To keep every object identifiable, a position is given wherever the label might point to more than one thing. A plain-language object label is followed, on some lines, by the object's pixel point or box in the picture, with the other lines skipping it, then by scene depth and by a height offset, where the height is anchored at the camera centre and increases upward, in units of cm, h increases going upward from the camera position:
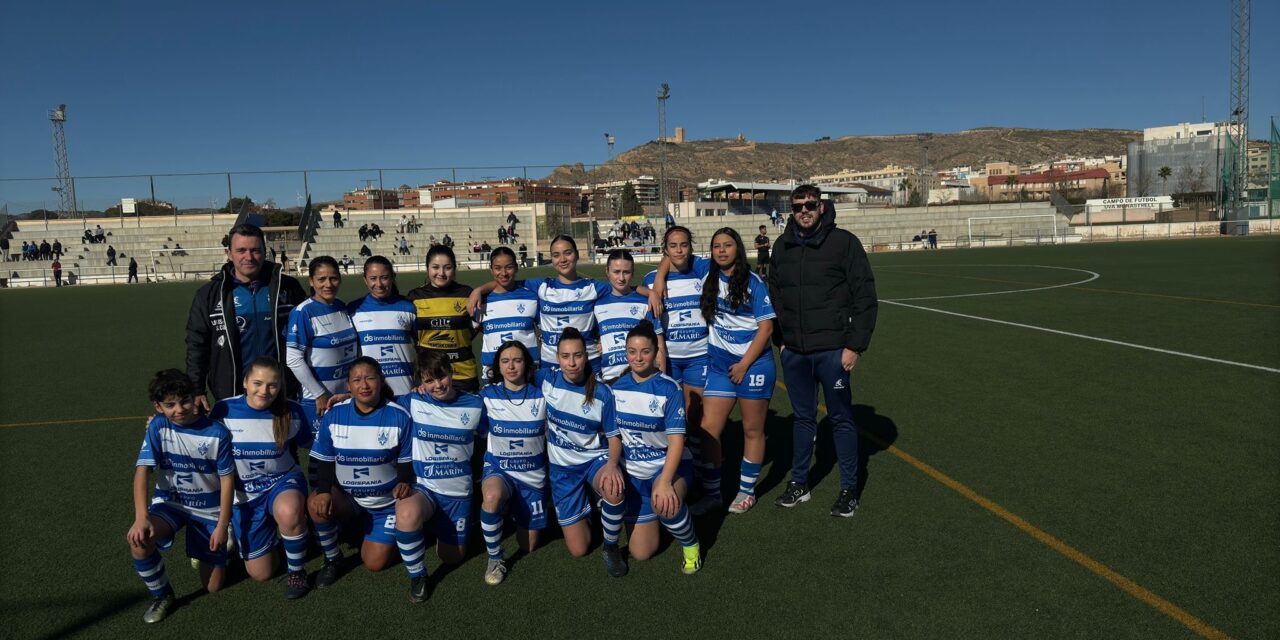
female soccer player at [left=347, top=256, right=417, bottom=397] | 466 -43
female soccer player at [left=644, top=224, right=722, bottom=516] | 473 -53
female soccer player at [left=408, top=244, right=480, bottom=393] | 481 -43
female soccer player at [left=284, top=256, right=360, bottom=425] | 435 -50
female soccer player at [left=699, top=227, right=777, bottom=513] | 443 -69
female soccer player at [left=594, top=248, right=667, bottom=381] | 480 -43
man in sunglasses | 423 -41
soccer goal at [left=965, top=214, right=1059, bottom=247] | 4284 +53
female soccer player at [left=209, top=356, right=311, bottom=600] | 368 -108
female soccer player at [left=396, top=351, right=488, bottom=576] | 387 -111
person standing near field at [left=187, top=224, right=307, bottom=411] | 420 -33
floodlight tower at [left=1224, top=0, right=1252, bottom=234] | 4262 +472
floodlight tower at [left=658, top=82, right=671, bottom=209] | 4819 +976
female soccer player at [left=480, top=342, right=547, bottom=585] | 397 -108
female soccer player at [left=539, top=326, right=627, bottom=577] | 390 -107
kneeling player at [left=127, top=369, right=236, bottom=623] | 351 -110
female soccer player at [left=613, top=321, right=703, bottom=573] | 379 -109
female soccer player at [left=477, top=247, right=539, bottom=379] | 488 -41
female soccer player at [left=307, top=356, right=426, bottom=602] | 377 -111
